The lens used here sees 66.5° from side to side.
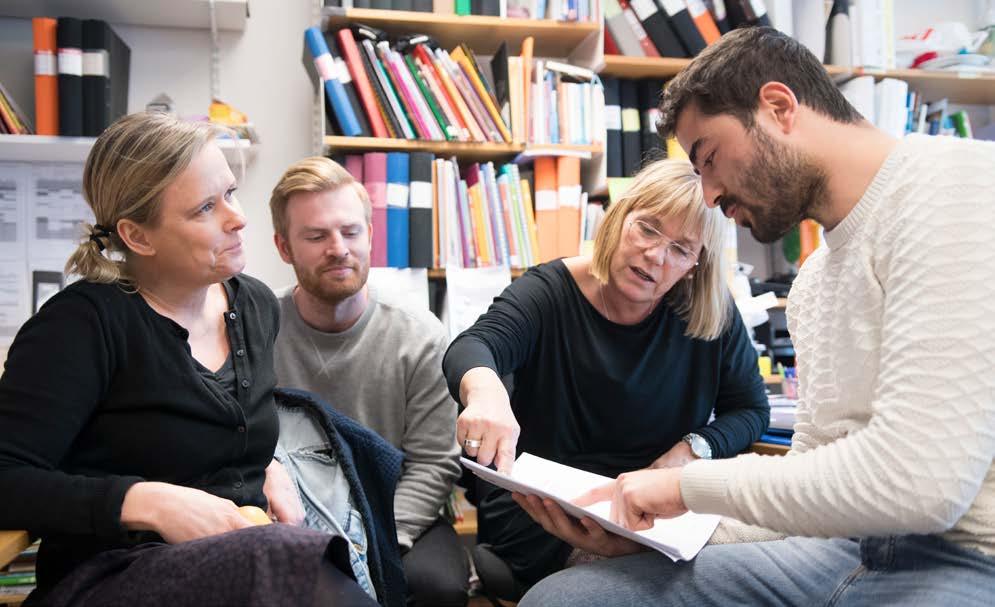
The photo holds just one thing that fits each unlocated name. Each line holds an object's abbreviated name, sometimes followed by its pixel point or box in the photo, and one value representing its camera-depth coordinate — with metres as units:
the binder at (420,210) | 2.37
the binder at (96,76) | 2.16
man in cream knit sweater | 0.87
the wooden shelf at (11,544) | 0.93
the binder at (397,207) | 2.35
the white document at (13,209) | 2.38
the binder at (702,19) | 2.57
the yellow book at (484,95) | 2.41
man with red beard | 1.84
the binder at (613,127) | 2.53
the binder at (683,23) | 2.55
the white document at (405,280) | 2.31
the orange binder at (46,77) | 2.13
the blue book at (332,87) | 2.29
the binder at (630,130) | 2.56
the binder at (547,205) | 2.48
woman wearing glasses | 1.61
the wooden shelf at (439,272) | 2.45
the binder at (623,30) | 2.57
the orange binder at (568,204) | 2.48
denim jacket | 1.39
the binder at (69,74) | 2.13
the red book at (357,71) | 2.32
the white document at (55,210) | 2.40
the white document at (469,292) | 2.36
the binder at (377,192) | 2.32
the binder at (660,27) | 2.57
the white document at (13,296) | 2.37
